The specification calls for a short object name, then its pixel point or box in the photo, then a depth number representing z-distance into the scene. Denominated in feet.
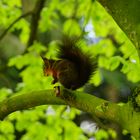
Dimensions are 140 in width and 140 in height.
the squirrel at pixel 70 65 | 16.68
